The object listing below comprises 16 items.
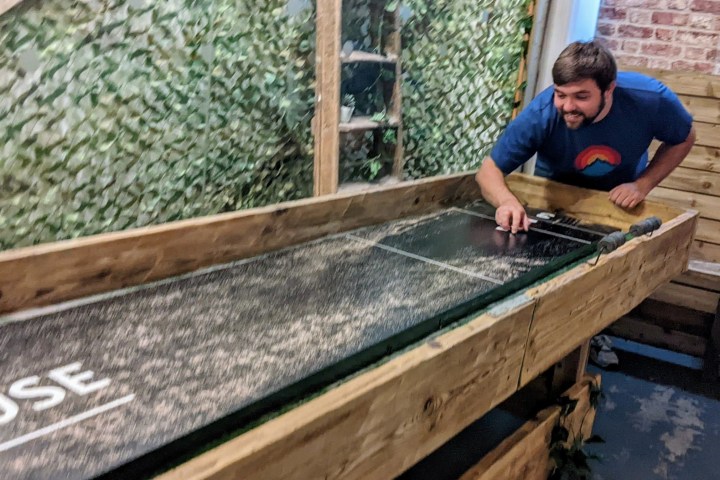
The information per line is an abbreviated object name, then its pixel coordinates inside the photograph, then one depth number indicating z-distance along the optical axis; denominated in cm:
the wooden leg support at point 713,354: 291
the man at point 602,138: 219
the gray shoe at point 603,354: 305
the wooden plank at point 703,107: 319
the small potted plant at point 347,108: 234
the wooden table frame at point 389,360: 92
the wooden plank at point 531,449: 163
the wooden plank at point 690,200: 332
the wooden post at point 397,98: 248
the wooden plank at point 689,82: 317
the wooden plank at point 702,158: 325
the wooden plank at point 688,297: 296
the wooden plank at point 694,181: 329
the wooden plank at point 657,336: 305
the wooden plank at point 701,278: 294
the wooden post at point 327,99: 209
